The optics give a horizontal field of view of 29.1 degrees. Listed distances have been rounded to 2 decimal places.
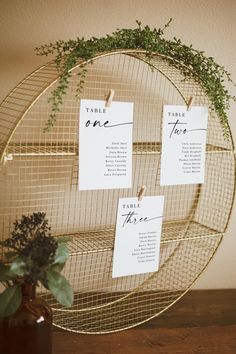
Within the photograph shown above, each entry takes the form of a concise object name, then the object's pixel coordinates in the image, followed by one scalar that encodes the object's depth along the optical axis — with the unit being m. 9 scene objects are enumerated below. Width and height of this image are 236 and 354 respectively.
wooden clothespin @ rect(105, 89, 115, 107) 1.17
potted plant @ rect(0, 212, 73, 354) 0.93
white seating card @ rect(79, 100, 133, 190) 1.17
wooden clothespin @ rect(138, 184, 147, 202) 1.29
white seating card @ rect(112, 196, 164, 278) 1.30
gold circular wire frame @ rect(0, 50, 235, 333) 1.35
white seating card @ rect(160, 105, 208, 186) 1.33
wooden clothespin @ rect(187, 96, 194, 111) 1.34
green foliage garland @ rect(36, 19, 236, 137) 1.13
